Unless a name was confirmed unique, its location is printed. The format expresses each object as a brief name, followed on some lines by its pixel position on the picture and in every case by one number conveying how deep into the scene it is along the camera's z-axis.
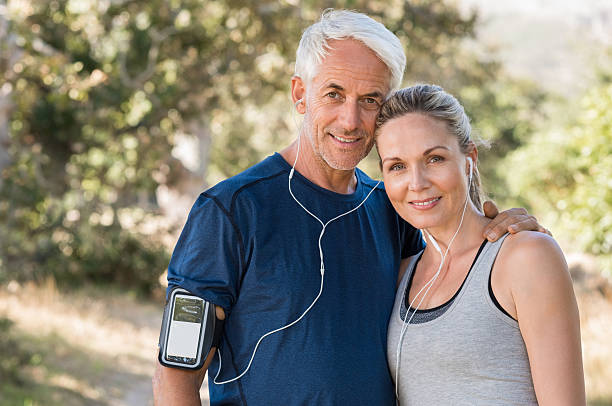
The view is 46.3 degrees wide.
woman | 2.25
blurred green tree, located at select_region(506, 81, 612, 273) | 7.96
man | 2.42
